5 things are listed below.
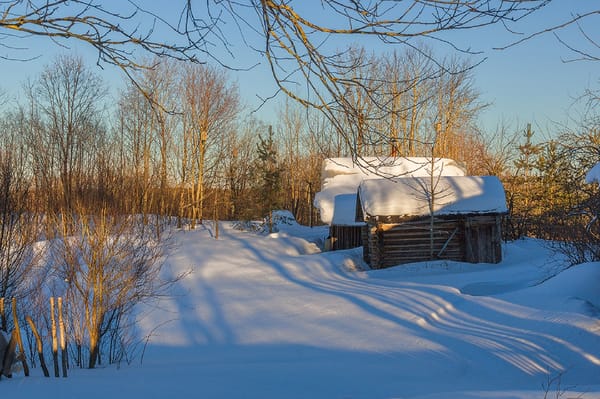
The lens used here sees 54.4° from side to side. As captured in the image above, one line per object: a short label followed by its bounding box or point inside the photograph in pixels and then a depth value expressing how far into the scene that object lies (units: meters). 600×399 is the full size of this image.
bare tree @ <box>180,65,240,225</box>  32.94
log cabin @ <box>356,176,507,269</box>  22.80
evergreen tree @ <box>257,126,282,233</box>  35.53
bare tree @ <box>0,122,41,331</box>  11.57
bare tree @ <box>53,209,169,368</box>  10.52
